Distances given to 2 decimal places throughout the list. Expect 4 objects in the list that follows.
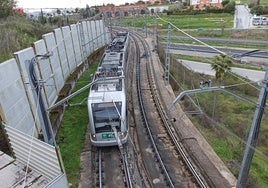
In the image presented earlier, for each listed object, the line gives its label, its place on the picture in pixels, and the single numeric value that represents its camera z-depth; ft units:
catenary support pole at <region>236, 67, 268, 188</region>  31.35
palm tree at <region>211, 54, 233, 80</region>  106.52
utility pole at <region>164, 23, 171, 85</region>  89.69
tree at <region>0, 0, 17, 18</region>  130.02
